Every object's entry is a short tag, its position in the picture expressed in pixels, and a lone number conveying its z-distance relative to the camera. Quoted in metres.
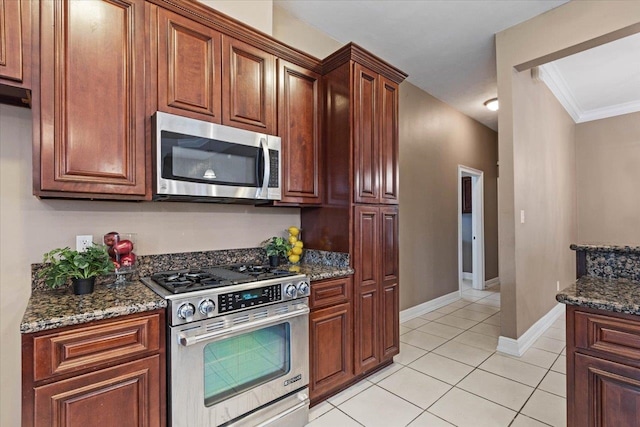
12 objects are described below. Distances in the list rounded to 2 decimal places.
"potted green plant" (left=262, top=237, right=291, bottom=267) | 2.43
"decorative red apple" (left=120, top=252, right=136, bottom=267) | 1.81
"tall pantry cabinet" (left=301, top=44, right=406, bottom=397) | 2.38
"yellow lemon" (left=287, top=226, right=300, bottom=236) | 2.61
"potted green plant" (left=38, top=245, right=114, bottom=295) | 1.51
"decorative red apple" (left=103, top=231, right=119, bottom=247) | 1.81
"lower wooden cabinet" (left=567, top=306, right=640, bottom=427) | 1.28
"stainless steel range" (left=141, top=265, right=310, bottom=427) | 1.50
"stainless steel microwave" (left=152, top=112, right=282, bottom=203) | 1.73
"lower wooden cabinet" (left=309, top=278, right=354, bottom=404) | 2.12
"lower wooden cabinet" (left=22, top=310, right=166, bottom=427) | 1.19
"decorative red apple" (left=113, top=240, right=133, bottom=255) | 1.80
